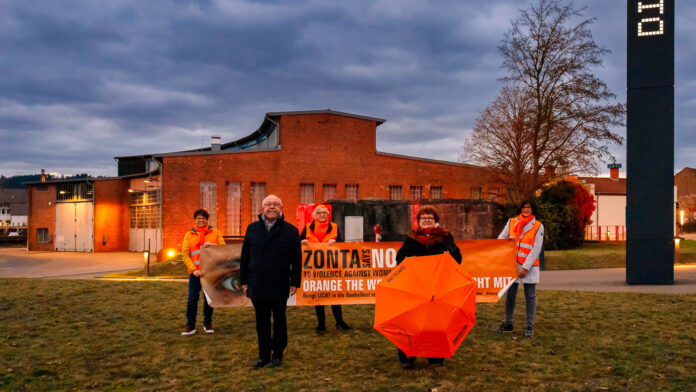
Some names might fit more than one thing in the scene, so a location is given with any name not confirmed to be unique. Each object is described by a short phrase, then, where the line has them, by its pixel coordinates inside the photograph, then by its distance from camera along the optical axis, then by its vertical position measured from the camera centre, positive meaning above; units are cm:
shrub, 2855 -31
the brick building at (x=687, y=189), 7094 +308
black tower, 1346 +178
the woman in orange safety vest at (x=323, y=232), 817 -39
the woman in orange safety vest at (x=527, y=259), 748 -72
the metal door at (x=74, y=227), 3809 -162
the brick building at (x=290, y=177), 2923 +186
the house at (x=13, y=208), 9800 -56
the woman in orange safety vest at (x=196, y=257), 784 -76
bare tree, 3055 +566
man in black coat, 610 -75
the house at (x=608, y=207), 5025 +29
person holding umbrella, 581 -37
